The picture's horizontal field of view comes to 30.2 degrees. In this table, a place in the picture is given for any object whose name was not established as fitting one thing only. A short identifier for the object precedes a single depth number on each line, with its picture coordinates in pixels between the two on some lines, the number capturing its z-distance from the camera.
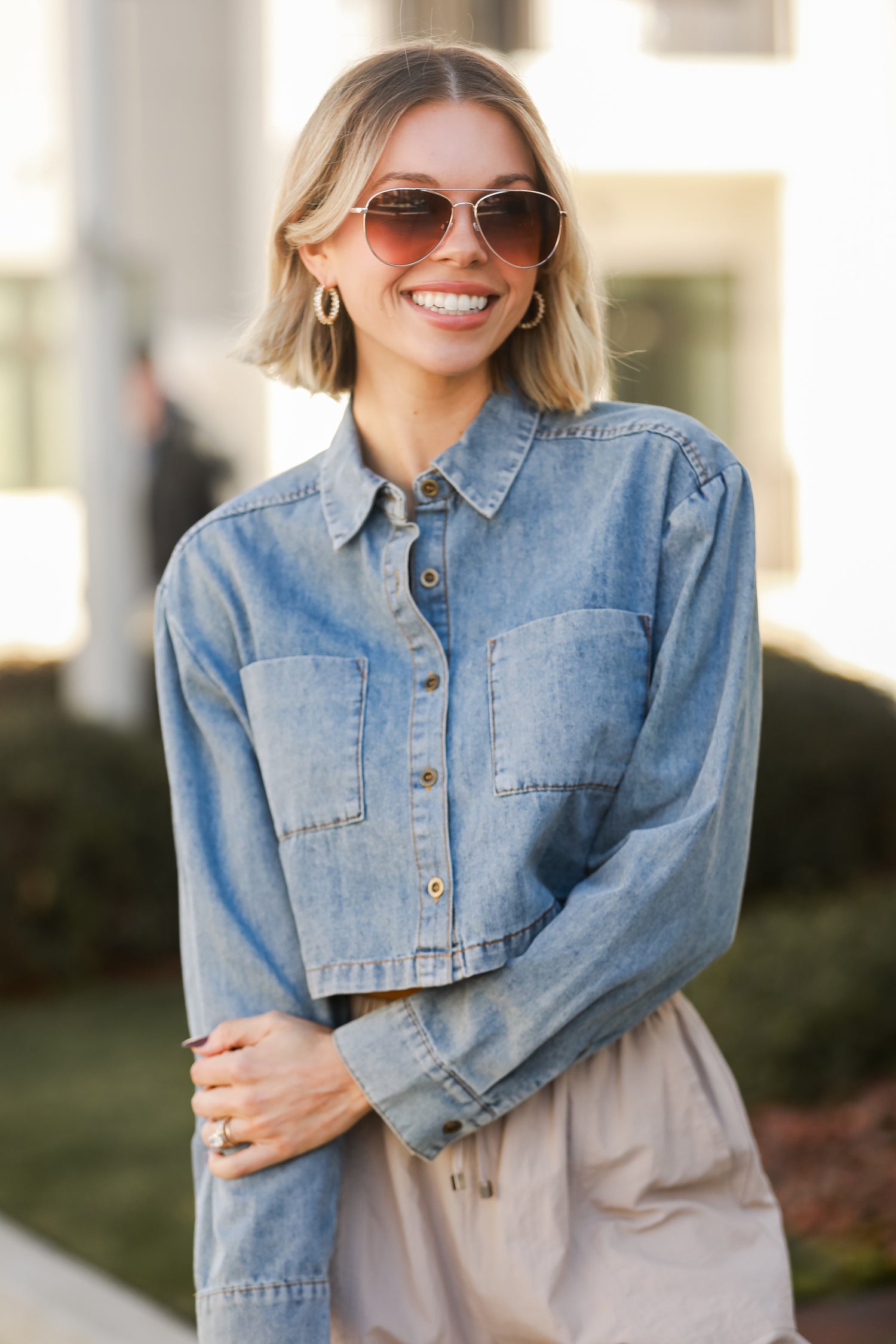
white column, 8.69
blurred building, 8.89
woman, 1.91
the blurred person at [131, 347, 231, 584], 11.70
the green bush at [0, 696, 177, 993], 6.78
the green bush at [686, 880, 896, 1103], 4.74
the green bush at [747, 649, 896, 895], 7.01
